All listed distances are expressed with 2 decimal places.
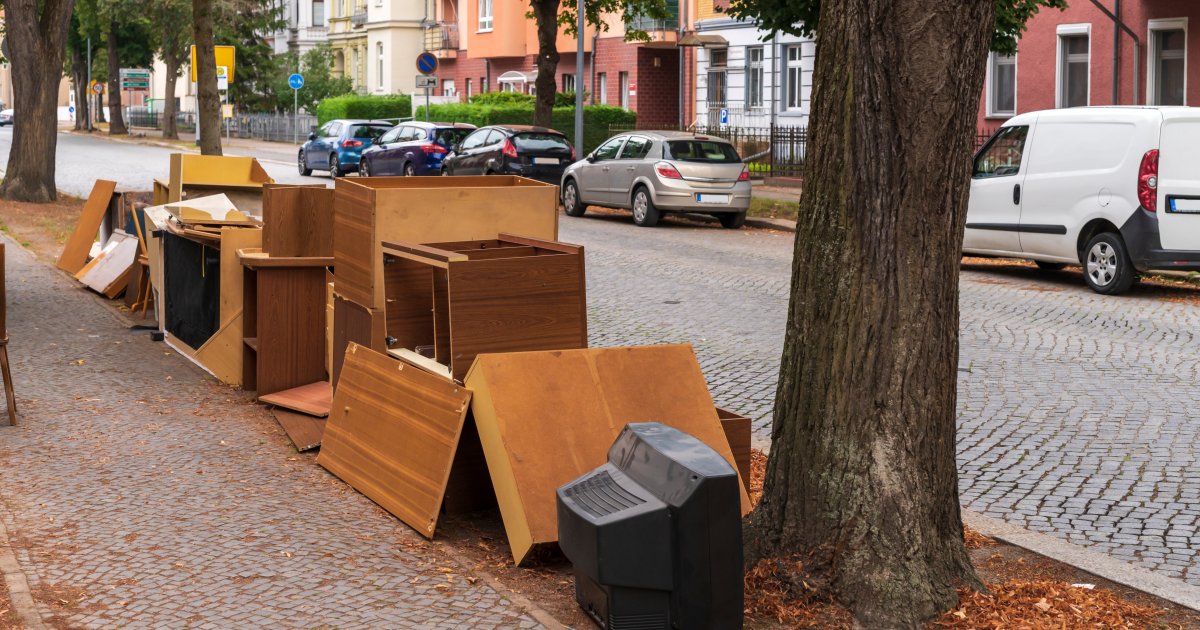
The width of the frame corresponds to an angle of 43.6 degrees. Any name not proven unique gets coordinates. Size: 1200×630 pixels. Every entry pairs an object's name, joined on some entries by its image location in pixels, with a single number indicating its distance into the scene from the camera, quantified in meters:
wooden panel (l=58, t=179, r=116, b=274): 14.97
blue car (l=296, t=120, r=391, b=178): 37.31
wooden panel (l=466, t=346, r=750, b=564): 5.80
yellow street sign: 37.06
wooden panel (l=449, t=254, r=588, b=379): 6.27
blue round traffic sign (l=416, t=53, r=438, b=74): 38.75
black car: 27.55
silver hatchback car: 23.14
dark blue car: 32.41
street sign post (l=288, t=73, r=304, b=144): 56.37
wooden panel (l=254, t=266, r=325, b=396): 8.98
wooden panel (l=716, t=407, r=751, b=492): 6.50
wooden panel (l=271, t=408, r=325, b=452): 7.81
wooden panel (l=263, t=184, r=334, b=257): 9.14
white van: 15.04
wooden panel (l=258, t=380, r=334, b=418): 8.42
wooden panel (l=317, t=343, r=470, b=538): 6.18
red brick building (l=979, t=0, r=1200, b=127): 27.42
